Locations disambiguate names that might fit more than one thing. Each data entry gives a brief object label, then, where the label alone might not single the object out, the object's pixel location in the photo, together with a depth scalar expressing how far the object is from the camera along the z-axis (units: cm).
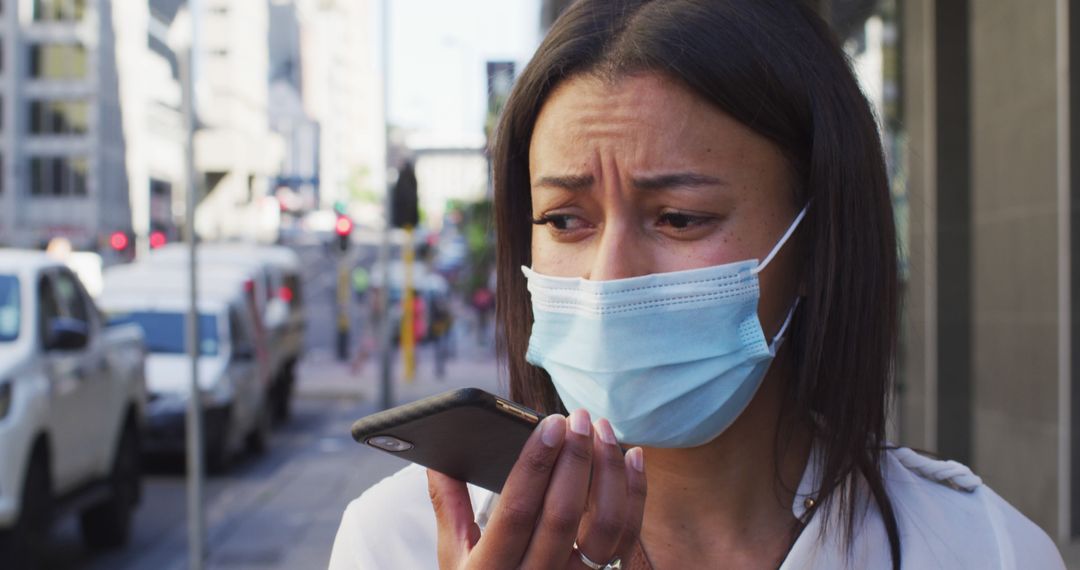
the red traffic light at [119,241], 2748
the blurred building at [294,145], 3025
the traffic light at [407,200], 1791
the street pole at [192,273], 693
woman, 187
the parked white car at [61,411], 723
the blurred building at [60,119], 5606
